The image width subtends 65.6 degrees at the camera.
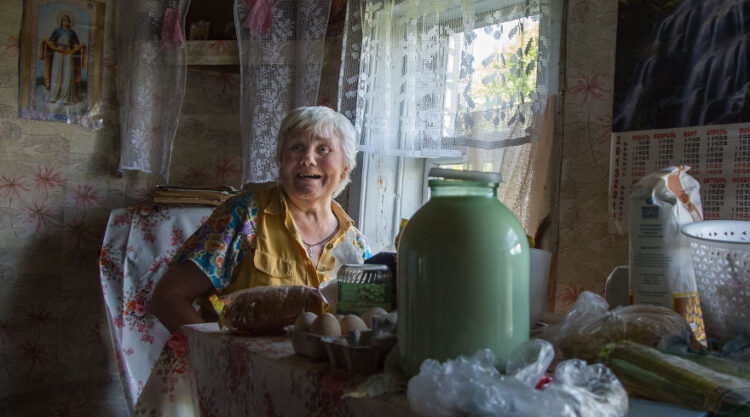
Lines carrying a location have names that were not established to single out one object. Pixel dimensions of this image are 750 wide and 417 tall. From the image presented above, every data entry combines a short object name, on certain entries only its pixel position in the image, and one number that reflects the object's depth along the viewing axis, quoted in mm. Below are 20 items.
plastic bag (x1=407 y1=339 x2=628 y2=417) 450
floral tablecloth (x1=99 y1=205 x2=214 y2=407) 2338
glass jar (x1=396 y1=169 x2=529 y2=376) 528
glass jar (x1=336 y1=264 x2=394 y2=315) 879
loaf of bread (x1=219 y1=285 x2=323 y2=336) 813
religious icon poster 2613
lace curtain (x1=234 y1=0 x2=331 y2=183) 2412
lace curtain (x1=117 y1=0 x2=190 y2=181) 2635
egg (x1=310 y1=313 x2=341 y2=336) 685
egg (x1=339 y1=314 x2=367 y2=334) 729
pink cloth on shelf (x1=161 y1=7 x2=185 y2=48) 2664
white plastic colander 691
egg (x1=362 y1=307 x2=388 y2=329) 776
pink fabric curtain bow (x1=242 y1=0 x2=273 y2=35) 2436
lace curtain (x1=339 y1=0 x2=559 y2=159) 1604
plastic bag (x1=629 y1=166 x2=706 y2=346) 819
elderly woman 1519
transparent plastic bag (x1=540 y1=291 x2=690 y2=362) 669
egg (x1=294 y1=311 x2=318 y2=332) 713
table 599
